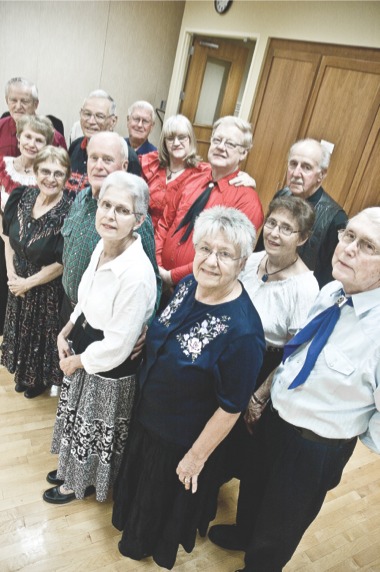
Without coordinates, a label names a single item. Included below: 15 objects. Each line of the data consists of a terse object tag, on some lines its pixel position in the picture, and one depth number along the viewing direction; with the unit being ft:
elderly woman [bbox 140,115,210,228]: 7.76
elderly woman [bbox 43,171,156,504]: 4.54
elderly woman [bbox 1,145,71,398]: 6.54
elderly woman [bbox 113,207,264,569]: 3.96
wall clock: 14.40
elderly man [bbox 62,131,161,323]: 5.65
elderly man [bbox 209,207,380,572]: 3.78
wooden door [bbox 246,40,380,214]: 11.25
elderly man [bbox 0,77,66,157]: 8.80
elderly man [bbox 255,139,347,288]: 7.09
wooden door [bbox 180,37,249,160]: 16.25
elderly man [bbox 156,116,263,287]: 6.55
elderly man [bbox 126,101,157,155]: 9.39
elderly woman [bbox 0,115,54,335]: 7.39
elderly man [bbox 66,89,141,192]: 8.38
